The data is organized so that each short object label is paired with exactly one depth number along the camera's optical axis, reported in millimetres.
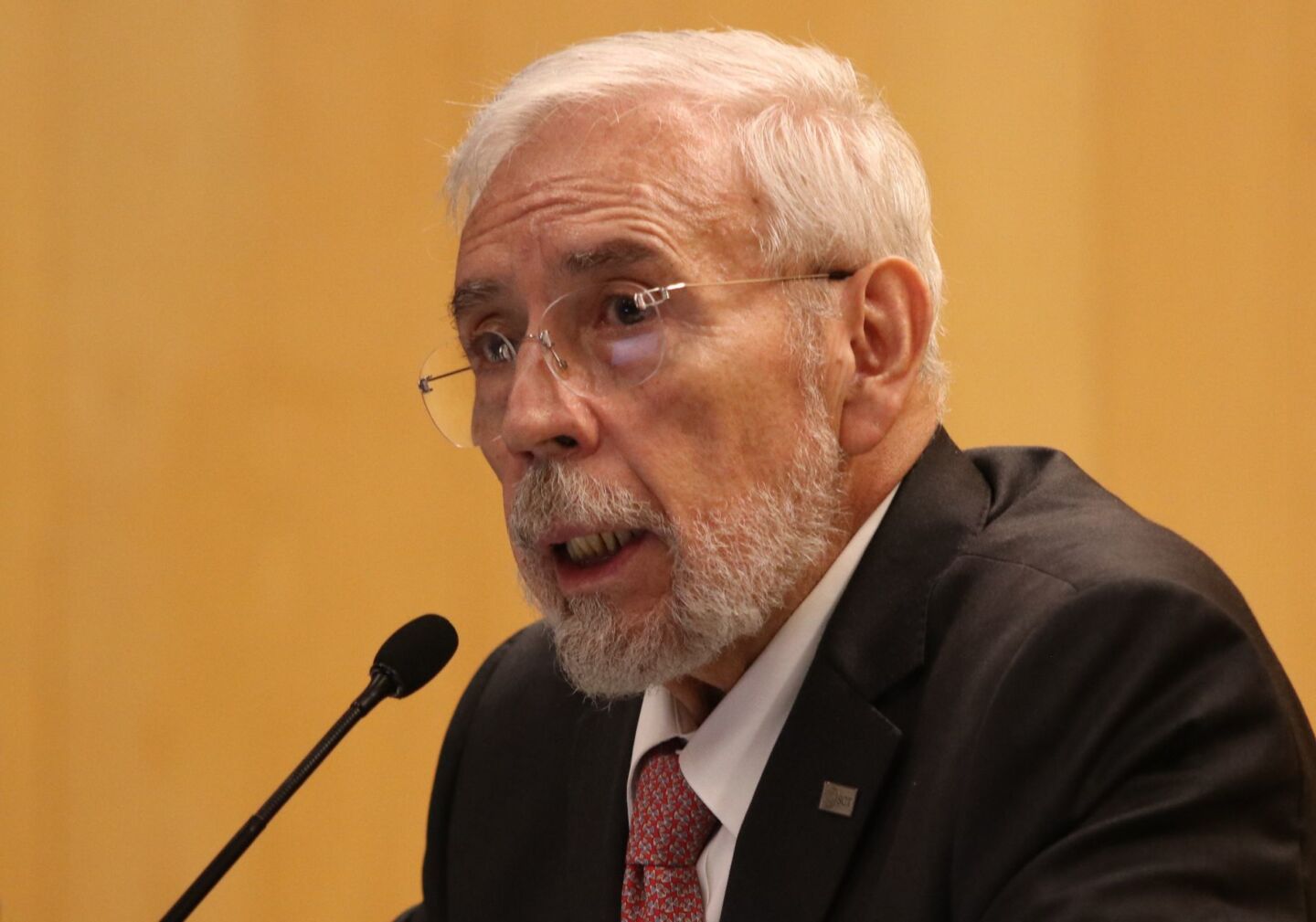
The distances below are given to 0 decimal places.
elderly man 3170
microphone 3229
